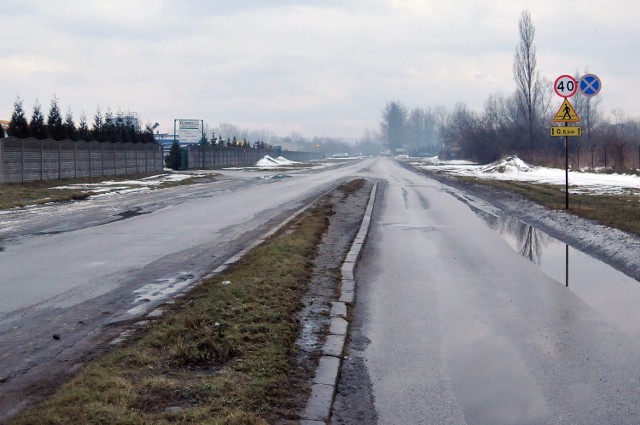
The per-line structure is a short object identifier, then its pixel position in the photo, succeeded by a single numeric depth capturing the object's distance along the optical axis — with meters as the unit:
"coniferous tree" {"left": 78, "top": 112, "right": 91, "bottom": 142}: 45.82
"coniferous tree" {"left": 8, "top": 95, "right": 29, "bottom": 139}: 39.09
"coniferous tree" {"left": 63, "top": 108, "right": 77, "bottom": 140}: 43.31
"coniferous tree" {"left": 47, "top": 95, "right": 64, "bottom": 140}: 41.94
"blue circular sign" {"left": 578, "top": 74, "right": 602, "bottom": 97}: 20.53
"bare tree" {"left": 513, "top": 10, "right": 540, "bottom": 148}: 65.75
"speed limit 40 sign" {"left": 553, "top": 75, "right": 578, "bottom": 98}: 19.41
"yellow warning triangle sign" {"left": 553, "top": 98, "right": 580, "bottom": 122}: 19.34
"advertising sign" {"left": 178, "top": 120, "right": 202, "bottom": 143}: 84.50
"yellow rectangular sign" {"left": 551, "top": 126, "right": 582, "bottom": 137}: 19.59
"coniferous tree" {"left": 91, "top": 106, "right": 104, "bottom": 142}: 47.96
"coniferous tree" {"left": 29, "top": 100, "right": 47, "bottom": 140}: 40.16
